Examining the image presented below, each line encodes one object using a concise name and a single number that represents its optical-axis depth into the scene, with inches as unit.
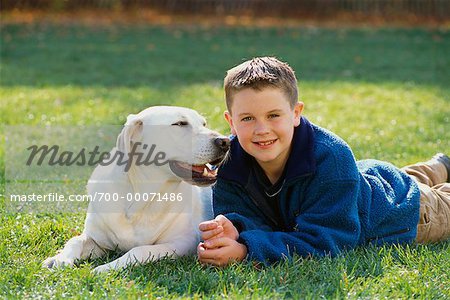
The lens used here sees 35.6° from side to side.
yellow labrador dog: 146.3
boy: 140.0
